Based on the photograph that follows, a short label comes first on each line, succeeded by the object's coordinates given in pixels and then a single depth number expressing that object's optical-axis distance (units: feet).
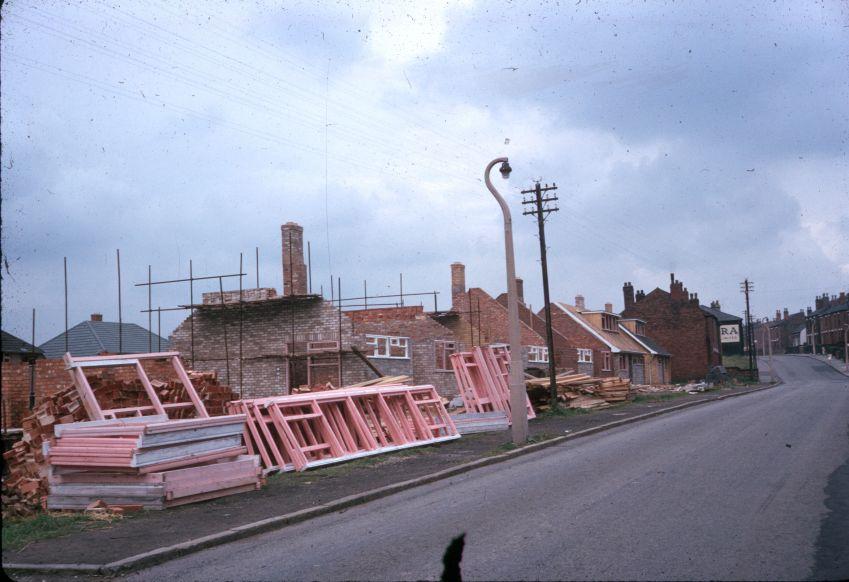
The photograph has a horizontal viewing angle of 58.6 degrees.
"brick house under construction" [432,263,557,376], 136.87
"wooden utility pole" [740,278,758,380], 215.51
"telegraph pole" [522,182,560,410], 95.35
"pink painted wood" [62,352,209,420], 38.29
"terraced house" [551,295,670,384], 180.75
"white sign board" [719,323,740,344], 334.03
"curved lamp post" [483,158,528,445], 52.60
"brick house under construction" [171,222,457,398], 87.04
